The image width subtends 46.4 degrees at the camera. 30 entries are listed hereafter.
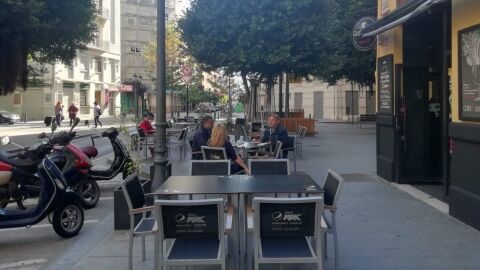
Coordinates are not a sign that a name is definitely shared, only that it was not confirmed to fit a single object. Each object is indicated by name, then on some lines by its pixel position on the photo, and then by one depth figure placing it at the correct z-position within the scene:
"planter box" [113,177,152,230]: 7.05
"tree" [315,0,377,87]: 25.75
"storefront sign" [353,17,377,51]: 12.36
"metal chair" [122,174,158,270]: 5.11
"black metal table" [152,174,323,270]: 4.85
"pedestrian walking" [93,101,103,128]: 34.53
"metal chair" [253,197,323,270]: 4.04
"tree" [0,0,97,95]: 17.66
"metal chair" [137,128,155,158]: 15.20
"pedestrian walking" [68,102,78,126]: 33.44
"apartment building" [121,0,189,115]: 71.06
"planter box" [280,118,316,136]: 24.91
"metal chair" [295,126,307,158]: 16.05
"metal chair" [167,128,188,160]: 15.94
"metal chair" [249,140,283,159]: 10.05
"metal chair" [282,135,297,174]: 11.98
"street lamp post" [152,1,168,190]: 7.65
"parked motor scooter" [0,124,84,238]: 6.49
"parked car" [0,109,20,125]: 39.49
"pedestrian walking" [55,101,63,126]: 35.58
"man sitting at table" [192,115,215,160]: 9.68
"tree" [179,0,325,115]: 18.09
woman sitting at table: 8.52
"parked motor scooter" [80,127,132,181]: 9.70
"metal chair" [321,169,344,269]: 4.98
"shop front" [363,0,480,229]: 8.20
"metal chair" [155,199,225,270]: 4.09
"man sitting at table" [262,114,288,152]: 11.76
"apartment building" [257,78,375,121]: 47.91
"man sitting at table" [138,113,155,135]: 16.00
